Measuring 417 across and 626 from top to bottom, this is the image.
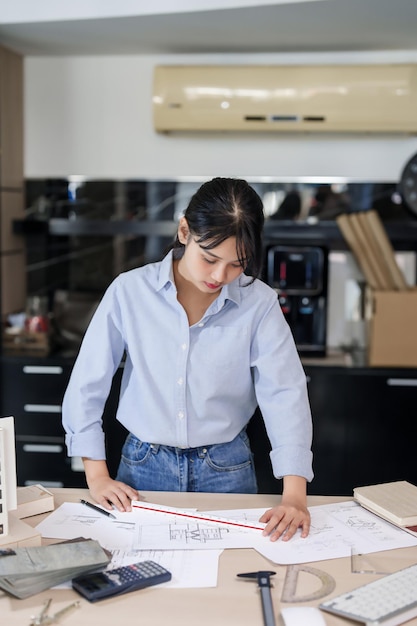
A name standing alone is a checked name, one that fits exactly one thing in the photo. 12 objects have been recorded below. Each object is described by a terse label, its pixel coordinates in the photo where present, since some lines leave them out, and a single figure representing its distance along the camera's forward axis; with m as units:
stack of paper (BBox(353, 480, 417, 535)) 1.63
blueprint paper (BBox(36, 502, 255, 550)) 1.52
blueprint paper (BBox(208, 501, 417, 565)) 1.50
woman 1.79
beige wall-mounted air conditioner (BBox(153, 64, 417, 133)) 3.42
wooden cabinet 3.73
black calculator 1.31
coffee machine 3.58
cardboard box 3.39
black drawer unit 3.50
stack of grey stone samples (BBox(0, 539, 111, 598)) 1.30
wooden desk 1.24
